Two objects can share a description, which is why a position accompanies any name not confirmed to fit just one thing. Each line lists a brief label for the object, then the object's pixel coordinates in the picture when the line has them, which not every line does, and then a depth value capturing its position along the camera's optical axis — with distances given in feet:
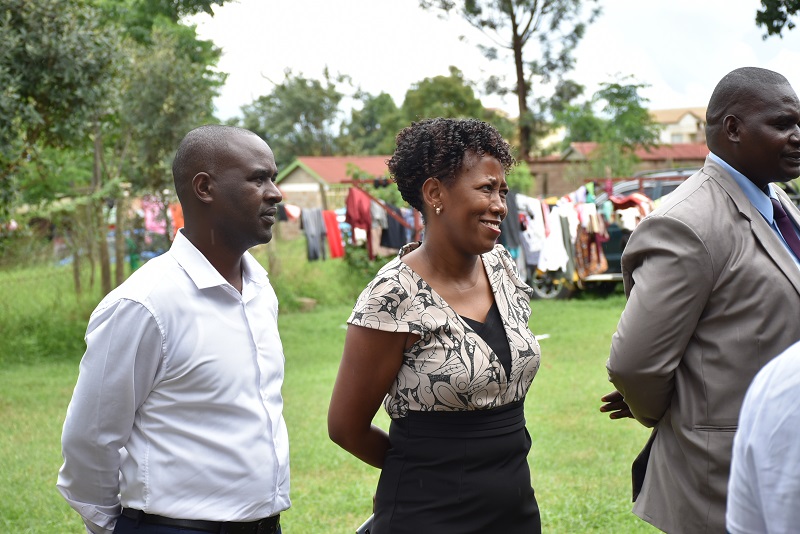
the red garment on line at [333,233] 53.42
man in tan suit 8.80
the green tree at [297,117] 193.77
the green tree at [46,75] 31.27
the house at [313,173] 124.16
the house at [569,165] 79.15
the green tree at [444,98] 125.70
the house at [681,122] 326.44
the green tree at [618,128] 75.82
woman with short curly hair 9.02
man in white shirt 8.21
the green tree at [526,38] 95.91
